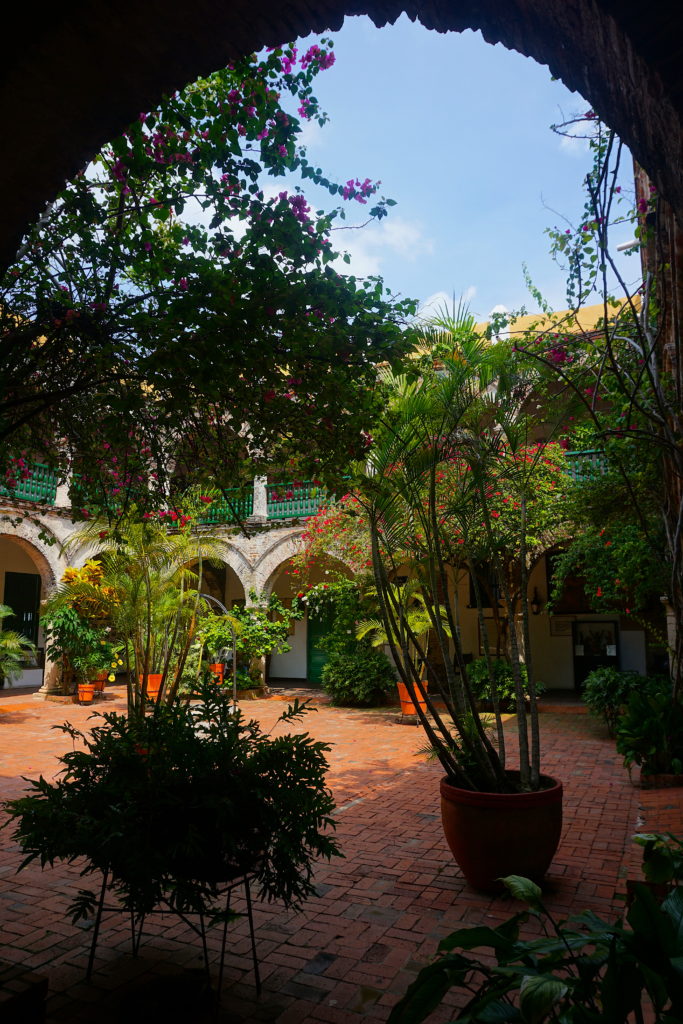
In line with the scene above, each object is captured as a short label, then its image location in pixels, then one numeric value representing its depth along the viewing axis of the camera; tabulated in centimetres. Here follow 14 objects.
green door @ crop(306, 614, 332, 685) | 1869
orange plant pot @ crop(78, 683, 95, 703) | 1516
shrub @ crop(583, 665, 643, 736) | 964
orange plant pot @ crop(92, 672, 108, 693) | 1579
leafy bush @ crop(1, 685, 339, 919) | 296
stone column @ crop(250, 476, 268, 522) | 1719
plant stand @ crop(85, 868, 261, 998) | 308
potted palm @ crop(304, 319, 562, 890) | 447
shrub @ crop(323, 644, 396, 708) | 1448
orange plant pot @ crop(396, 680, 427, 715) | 1250
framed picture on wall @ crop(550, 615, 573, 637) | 1712
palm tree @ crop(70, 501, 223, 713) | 801
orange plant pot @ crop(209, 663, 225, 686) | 1530
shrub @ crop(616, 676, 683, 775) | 693
